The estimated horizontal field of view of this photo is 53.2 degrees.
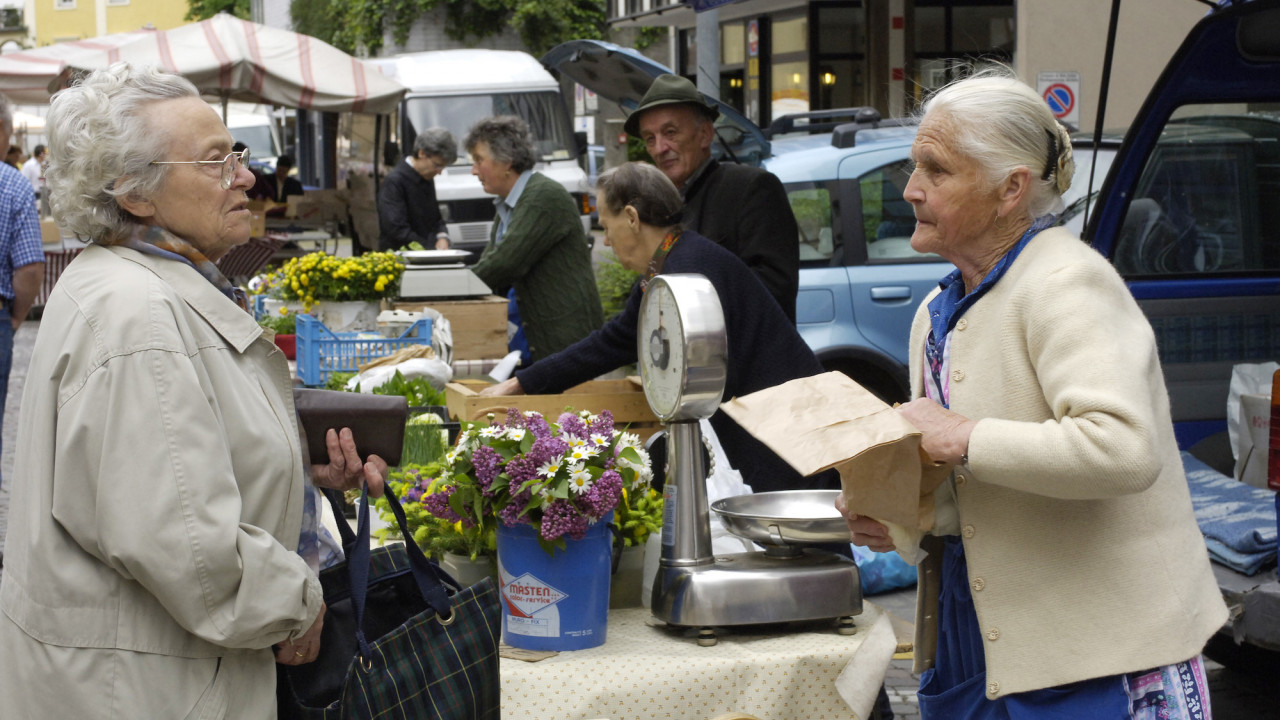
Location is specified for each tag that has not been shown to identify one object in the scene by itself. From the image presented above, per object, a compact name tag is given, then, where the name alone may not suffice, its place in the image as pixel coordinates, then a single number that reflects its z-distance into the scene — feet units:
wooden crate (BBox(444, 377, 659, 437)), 11.05
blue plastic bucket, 7.97
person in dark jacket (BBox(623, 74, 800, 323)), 14.58
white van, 52.03
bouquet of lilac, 7.79
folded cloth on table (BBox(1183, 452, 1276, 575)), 12.64
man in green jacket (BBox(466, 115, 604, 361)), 17.93
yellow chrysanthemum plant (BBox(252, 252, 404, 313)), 17.30
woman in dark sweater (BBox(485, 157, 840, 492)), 11.25
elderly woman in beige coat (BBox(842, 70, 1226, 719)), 5.90
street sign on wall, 28.81
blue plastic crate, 16.08
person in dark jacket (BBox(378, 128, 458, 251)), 30.27
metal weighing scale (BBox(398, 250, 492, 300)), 17.98
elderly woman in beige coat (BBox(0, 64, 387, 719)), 5.90
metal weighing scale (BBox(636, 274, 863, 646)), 8.05
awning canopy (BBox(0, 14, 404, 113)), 34.94
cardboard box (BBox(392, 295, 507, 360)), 17.98
